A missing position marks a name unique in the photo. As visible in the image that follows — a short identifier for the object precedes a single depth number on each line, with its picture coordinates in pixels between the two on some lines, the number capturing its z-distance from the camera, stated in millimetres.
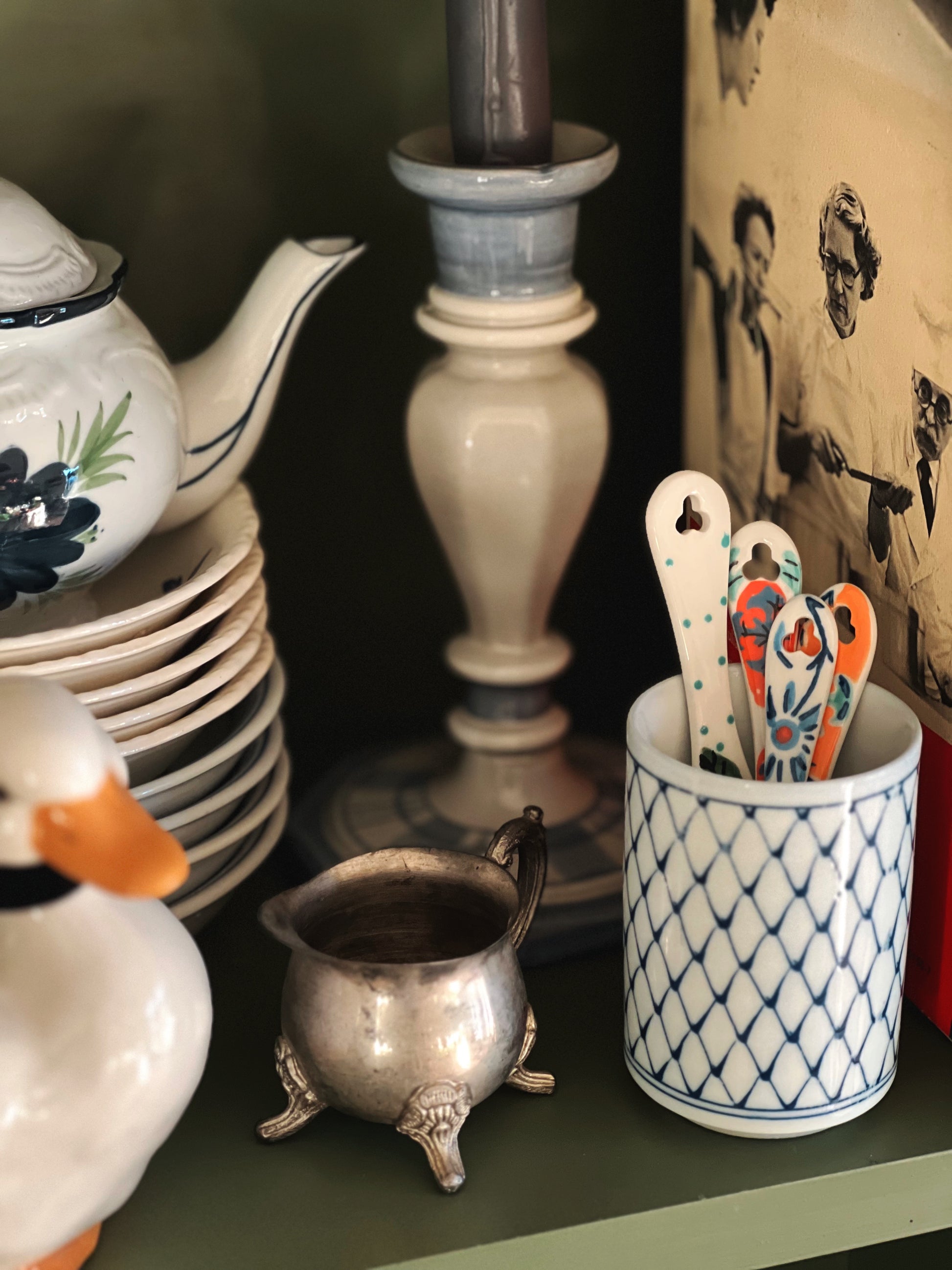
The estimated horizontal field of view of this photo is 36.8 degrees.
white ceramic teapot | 535
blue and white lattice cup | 504
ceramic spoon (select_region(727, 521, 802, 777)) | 565
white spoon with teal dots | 546
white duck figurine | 414
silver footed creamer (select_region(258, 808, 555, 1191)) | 506
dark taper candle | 602
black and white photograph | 517
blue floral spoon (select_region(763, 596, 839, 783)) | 541
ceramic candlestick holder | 625
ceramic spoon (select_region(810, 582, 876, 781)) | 542
